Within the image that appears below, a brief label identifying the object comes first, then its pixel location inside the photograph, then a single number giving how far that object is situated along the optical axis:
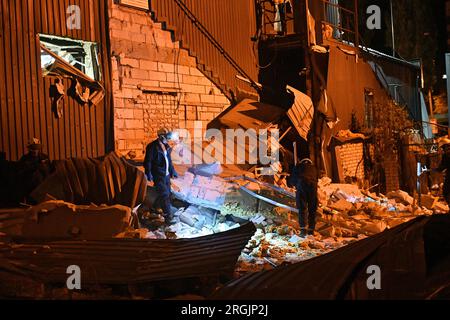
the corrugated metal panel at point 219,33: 11.52
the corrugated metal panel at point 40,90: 8.16
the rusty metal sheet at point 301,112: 13.45
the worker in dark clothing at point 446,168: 9.52
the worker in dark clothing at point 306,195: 9.28
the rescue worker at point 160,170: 8.59
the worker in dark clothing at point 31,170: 7.44
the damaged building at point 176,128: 5.54
